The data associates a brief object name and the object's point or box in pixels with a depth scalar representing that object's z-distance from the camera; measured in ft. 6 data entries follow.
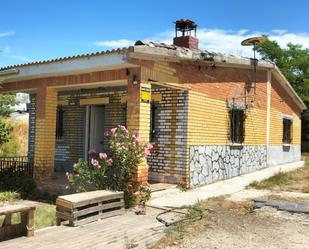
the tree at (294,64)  61.05
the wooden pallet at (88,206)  15.70
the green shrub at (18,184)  24.39
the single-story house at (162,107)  20.84
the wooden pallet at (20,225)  13.49
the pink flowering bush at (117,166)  19.16
